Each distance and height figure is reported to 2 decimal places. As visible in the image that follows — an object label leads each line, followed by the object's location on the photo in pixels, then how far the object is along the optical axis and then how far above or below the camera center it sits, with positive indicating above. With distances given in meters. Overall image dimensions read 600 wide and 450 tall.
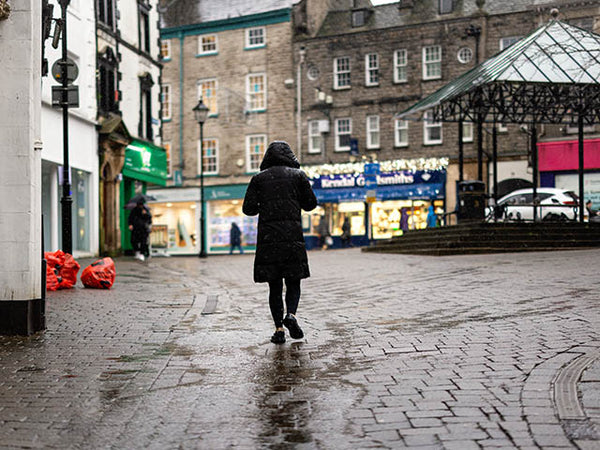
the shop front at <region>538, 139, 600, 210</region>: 37.23 +2.59
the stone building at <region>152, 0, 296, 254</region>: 44.25 +6.44
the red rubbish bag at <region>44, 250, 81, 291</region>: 13.12 -0.67
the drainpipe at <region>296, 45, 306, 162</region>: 43.38 +6.56
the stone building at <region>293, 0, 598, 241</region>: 39.19 +6.77
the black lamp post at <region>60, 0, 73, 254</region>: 15.09 +1.08
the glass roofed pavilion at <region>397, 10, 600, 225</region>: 22.69 +4.09
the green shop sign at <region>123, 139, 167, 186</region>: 29.58 +2.44
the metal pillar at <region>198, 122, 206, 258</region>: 29.83 -0.66
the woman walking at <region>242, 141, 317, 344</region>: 7.71 +0.00
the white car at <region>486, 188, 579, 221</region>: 29.48 +0.86
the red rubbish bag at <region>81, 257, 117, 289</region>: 13.45 -0.78
